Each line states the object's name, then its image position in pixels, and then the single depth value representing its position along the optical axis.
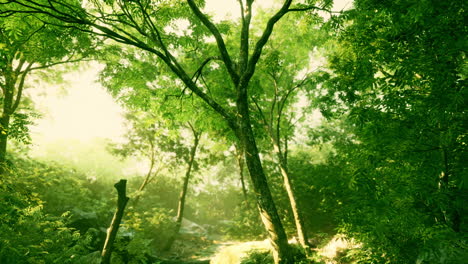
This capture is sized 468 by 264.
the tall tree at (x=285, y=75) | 9.09
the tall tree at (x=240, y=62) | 5.06
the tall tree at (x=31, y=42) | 4.51
